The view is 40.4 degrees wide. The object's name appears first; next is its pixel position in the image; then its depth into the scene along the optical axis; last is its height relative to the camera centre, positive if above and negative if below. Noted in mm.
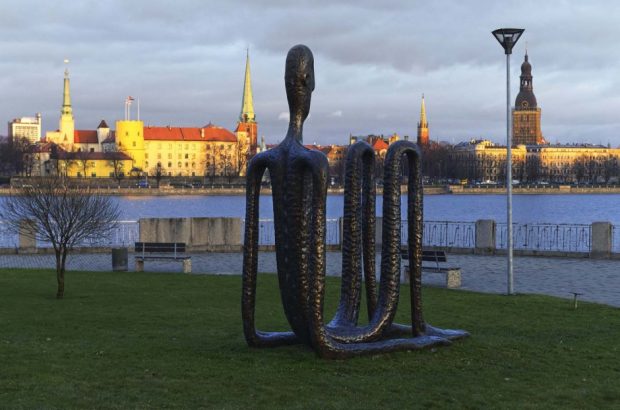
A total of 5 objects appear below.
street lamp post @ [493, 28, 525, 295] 16141 +2537
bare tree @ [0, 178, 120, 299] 16078 -448
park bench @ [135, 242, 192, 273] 19984 -1502
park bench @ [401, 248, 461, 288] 16953 -1636
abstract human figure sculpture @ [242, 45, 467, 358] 8930 -586
